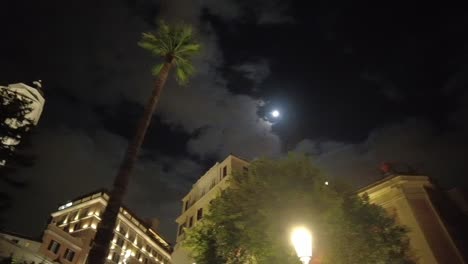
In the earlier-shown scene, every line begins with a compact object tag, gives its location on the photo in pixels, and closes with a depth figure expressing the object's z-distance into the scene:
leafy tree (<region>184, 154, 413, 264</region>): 15.14
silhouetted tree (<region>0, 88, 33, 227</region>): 18.14
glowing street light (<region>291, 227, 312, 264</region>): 7.07
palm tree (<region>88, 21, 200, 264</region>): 9.26
